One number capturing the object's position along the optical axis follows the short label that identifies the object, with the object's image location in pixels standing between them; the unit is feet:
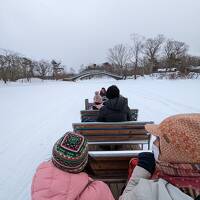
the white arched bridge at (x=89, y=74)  180.44
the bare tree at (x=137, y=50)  162.07
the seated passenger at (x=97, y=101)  18.98
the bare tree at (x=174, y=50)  148.74
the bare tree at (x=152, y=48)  166.90
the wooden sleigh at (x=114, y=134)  10.80
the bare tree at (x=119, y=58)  179.14
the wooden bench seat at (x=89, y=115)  15.42
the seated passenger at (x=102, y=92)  23.76
